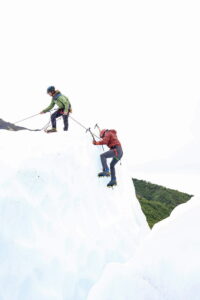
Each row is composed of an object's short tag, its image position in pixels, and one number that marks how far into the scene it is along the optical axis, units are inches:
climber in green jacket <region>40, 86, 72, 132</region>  405.1
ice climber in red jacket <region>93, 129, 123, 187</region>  361.4
